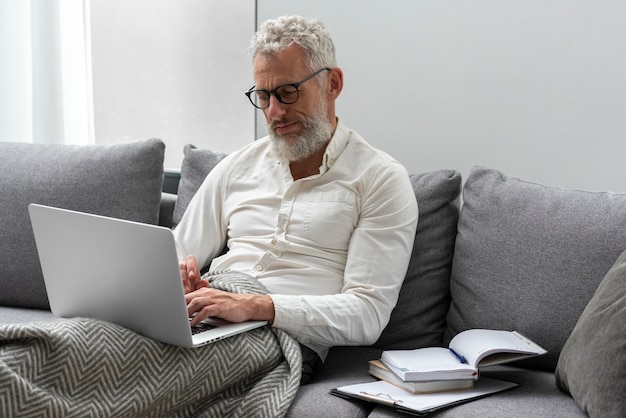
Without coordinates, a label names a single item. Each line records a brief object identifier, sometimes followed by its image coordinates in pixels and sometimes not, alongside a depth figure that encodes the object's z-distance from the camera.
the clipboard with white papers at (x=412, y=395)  1.57
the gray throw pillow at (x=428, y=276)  2.06
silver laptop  1.47
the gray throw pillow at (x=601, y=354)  1.46
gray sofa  1.60
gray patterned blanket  1.42
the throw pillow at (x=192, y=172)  2.38
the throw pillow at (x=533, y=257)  1.84
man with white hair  1.88
